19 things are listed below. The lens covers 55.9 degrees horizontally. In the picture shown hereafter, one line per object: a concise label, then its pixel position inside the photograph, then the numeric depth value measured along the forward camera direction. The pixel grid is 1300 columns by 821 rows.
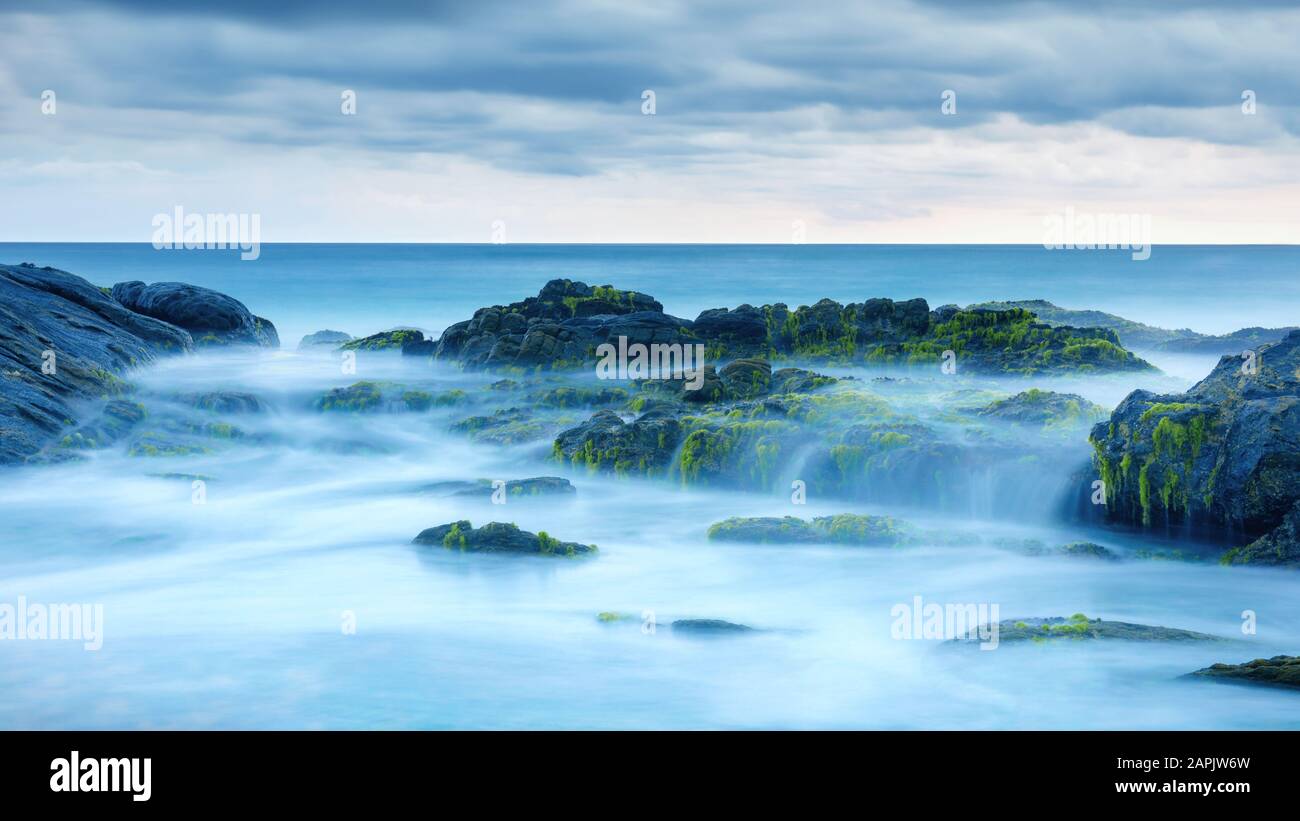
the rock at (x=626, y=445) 15.63
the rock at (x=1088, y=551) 11.94
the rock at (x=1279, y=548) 11.09
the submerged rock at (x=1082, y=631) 9.30
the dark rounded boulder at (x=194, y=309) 25.20
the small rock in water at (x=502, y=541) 12.02
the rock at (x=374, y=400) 21.05
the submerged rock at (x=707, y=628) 9.72
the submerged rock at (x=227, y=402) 19.30
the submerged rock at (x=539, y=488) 14.79
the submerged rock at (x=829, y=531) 12.39
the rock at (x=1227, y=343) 24.08
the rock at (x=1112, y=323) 26.91
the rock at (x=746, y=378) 18.23
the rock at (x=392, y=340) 27.00
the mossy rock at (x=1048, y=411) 14.55
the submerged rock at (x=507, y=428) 18.31
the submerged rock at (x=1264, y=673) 8.14
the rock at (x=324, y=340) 31.41
